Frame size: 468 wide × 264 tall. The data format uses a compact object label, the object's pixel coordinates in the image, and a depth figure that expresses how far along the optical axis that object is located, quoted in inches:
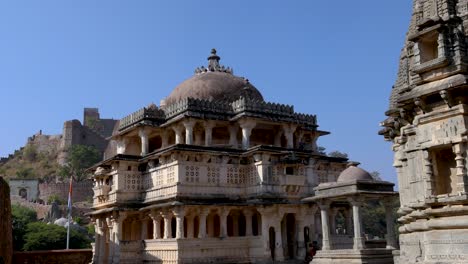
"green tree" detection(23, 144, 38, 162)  4458.7
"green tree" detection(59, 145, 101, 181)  3809.1
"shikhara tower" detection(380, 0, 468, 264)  434.3
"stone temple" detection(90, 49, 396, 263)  1151.6
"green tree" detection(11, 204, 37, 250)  1983.1
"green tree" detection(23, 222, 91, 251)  1963.6
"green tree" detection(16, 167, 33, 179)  4110.2
